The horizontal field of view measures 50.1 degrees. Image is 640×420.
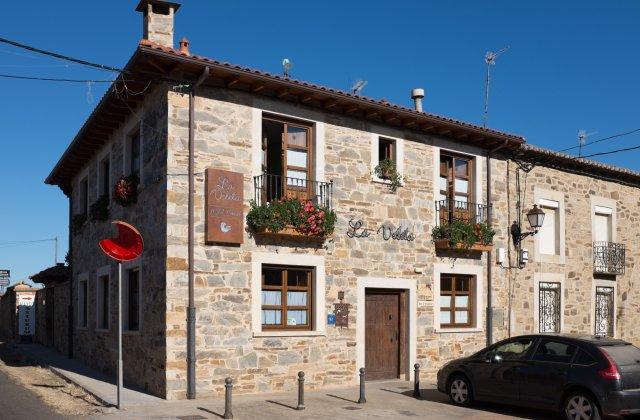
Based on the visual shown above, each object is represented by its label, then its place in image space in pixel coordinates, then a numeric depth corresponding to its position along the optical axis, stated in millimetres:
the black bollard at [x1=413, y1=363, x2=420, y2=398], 12539
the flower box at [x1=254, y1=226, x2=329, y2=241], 12634
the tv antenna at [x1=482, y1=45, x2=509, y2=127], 19062
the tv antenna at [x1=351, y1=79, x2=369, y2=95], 16703
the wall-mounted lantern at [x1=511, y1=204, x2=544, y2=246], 16531
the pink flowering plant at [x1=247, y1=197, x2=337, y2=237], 12578
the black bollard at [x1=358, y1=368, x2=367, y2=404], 11562
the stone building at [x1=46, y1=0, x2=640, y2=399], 12125
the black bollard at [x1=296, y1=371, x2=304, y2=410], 10852
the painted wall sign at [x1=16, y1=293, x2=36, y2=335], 28203
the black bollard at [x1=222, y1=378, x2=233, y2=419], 9812
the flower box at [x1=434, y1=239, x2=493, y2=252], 15414
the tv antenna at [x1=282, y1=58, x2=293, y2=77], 15180
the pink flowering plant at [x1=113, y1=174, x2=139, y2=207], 13820
